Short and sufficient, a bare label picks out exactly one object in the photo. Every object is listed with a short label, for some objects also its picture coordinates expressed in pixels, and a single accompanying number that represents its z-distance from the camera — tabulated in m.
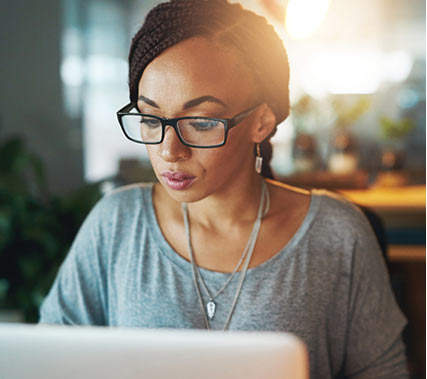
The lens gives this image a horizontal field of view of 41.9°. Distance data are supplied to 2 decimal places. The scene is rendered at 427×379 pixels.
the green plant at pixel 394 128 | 3.39
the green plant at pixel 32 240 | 2.50
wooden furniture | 3.01
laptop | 0.51
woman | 0.96
